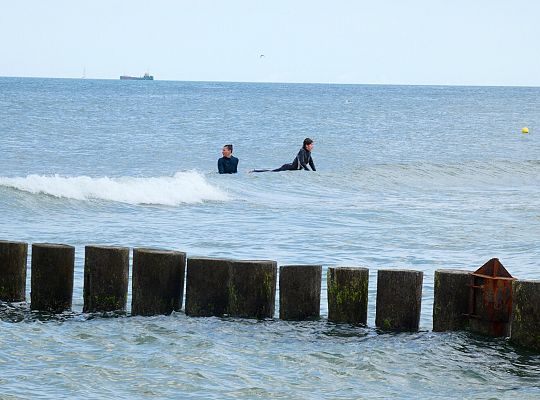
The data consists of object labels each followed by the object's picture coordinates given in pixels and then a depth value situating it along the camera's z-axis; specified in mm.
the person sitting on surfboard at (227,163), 49453
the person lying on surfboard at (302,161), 54250
